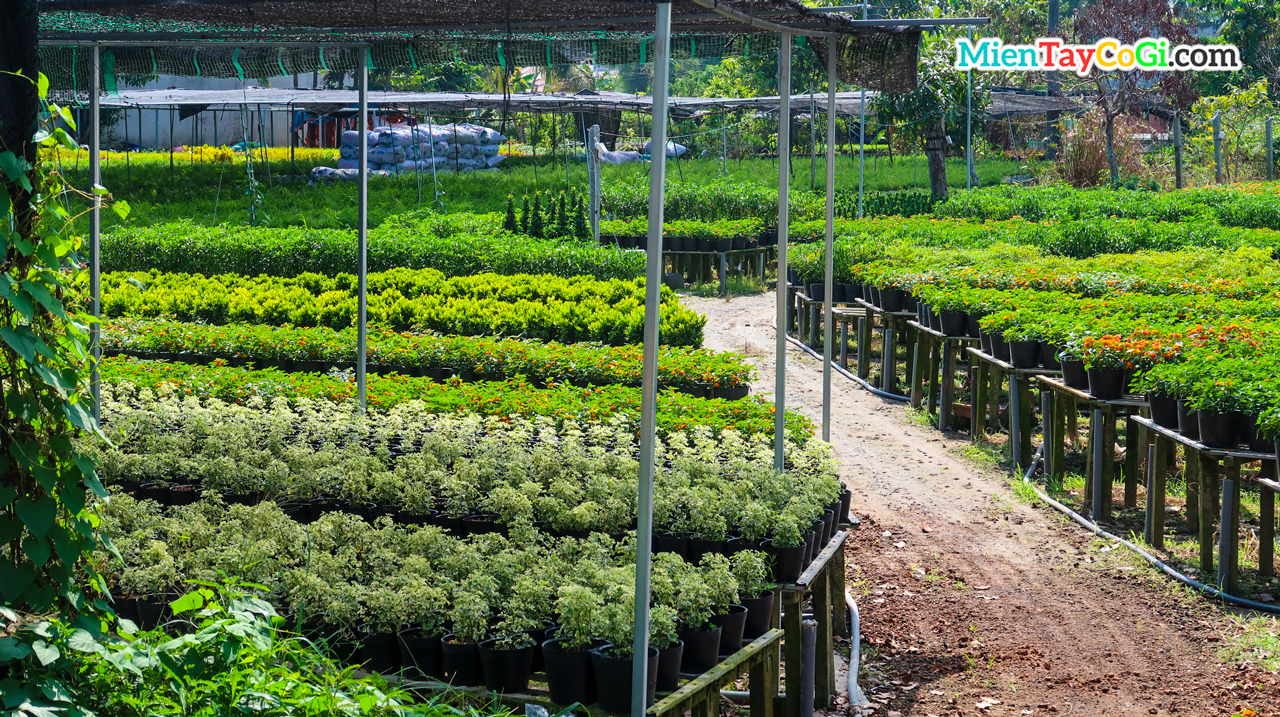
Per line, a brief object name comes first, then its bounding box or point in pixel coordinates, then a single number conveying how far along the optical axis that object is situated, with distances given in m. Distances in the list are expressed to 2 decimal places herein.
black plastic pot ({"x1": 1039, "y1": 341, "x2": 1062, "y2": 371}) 8.56
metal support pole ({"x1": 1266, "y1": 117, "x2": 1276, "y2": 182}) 28.97
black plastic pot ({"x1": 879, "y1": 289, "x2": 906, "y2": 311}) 11.63
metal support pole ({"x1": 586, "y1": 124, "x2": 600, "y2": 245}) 15.82
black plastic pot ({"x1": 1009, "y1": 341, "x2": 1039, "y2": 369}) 8.67
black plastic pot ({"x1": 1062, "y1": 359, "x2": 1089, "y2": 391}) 8.00
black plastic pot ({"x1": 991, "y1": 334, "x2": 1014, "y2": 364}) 9.15
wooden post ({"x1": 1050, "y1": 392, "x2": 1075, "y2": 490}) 8.43
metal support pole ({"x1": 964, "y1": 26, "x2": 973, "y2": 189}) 23.36
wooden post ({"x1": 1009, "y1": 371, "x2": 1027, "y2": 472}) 8.86
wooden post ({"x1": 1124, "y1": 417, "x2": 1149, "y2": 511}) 7.95
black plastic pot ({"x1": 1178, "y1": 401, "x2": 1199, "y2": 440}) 6.62
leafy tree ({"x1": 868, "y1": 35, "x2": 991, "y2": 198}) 26.66
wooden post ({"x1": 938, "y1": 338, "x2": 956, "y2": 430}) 10.21
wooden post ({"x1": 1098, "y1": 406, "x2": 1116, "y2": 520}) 7.71
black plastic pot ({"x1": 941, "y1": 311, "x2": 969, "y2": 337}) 10.20
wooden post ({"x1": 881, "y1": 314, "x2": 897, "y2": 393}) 11.73
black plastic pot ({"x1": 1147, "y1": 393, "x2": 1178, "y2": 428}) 6.91
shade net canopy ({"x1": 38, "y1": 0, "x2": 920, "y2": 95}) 5.67
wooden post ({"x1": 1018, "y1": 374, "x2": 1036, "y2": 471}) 8.87
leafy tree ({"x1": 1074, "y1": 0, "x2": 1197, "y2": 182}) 40.03
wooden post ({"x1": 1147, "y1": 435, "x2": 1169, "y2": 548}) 7.05
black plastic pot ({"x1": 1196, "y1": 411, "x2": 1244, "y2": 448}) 6.36
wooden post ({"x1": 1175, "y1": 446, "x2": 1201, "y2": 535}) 7.05
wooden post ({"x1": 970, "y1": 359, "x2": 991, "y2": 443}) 9.84
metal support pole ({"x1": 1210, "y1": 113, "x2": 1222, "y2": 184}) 29.79
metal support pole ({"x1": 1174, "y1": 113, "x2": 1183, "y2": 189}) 28.44
